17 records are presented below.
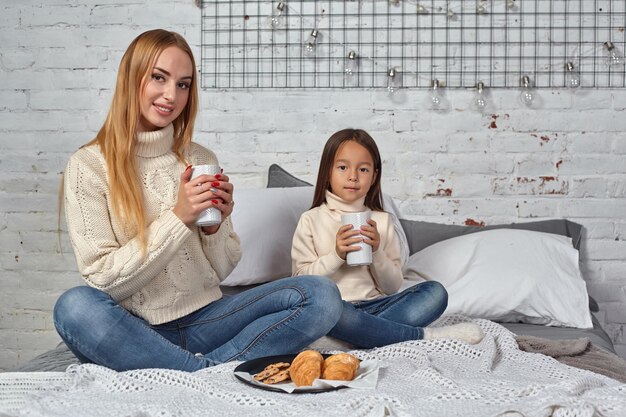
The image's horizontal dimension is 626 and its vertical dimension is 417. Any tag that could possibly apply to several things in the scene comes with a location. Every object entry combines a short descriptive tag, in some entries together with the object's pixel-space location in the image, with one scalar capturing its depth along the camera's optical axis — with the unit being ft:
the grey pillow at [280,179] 9.21
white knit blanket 4.48
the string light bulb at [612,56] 9.21
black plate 4.91
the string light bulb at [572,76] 9.24
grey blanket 5.94
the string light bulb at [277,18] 9.52
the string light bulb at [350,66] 9.47
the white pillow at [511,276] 7.63
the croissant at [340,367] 5.02
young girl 6.48
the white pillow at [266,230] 8.05
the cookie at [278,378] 5.06
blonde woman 5.73
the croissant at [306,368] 4.98
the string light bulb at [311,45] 9.47
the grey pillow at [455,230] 8.95
